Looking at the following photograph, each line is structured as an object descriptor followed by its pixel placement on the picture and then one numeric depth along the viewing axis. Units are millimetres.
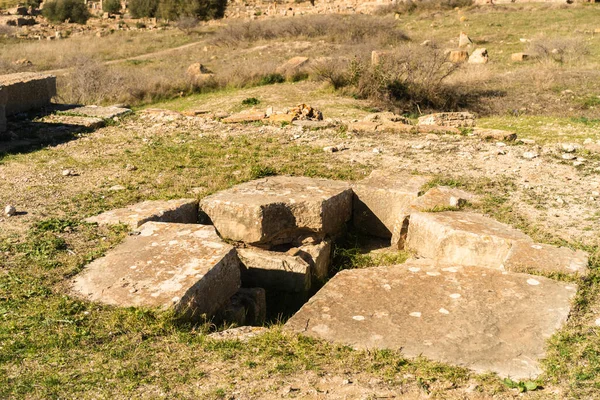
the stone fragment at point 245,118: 8898
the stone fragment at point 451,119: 9034
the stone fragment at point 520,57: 17250
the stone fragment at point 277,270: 4727
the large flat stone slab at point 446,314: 3286
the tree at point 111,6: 42812
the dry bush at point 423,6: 29875
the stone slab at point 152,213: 5000
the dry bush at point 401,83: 12422
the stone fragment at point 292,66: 15617
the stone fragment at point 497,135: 7462
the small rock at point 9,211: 5258
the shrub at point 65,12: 39531
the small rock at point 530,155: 6727
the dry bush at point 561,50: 16312
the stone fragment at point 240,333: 3484
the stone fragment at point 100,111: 9449
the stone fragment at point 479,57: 17402
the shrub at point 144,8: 39031
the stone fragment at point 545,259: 4171
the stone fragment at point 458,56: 17938
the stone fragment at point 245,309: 4035
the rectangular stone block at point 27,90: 9352
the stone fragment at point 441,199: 5281
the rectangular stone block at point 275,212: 5121
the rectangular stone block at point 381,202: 5691
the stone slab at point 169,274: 3715
